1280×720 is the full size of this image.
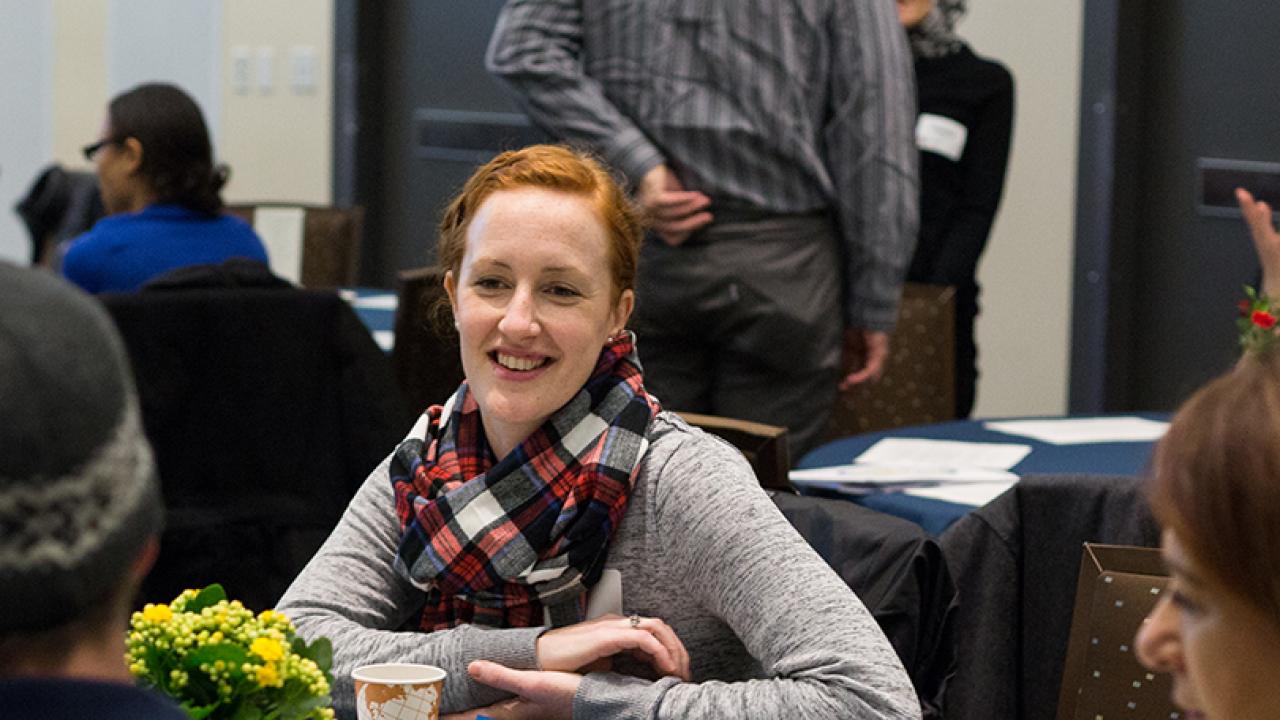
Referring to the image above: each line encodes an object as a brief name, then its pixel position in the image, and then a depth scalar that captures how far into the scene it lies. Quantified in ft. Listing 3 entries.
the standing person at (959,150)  16.12
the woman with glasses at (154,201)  13.60
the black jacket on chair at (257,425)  11.32
